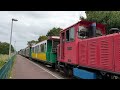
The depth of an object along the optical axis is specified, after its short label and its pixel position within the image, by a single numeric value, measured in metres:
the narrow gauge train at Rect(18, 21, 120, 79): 3.41
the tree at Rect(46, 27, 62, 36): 42.58
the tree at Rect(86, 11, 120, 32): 12.10
